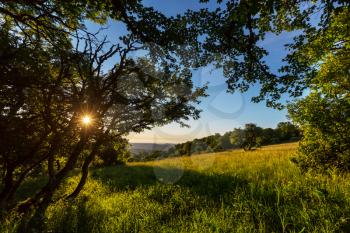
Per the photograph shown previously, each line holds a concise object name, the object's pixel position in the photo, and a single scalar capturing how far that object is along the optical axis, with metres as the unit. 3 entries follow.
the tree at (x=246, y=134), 90.31
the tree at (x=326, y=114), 8.88
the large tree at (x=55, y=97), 6.89
